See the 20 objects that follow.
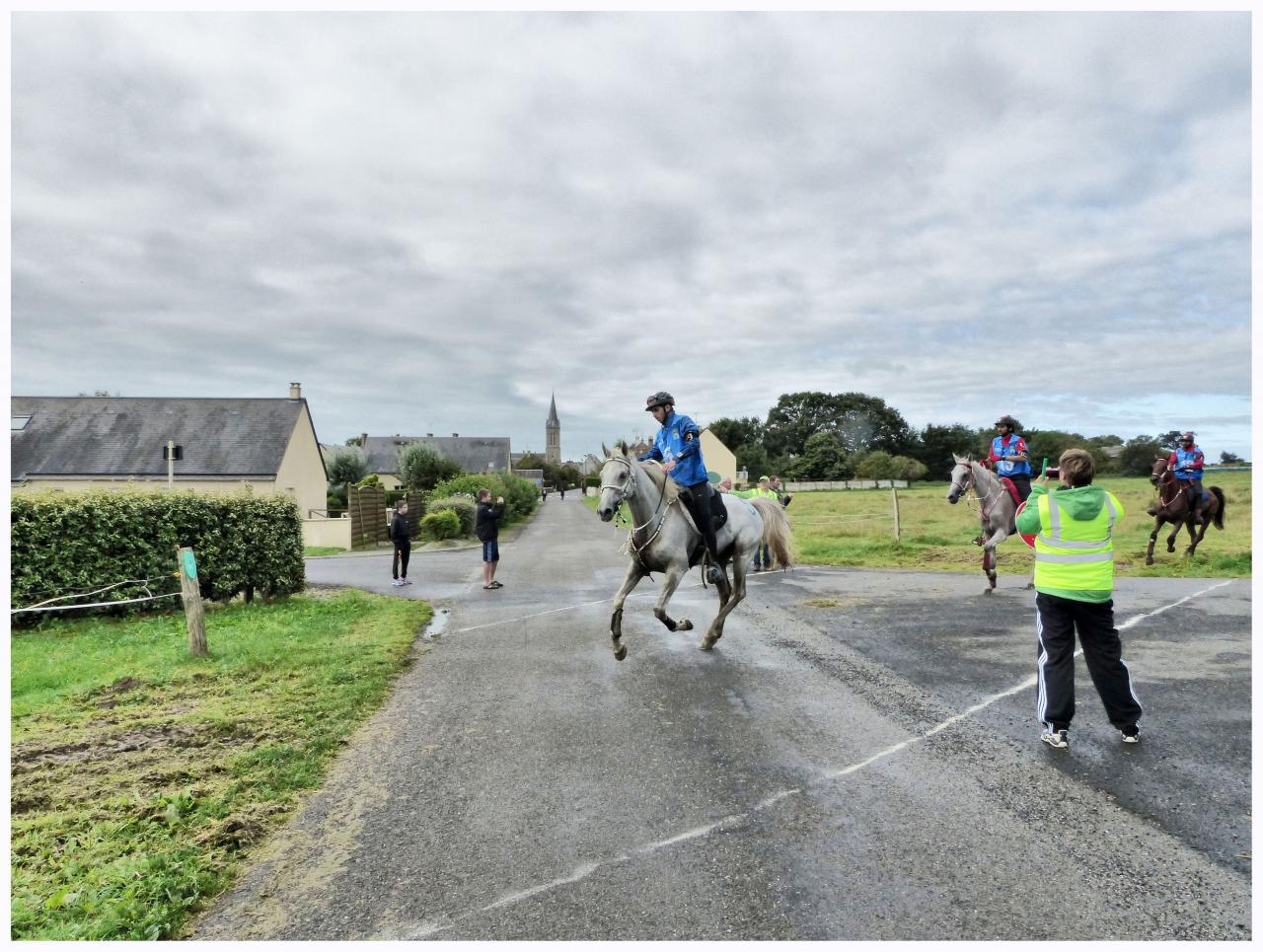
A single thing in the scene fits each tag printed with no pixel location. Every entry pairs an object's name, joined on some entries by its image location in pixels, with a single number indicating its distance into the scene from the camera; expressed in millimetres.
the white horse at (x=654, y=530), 7047
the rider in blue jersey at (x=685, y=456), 7496
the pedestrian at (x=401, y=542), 14906
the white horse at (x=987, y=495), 11562
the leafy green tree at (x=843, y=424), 100375
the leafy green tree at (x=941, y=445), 94562
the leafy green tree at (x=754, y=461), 94188
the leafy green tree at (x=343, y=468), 50719
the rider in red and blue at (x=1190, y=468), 14398
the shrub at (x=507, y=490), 32875
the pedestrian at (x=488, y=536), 13812
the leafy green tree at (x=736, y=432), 104125
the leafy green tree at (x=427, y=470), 44312
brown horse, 14555
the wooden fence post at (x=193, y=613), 7875
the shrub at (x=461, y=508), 28734
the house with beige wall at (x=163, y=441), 33594
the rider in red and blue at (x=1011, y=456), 11578
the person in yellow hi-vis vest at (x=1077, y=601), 4652
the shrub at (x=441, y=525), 26445
